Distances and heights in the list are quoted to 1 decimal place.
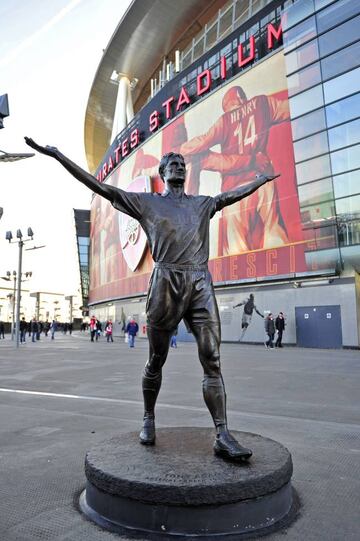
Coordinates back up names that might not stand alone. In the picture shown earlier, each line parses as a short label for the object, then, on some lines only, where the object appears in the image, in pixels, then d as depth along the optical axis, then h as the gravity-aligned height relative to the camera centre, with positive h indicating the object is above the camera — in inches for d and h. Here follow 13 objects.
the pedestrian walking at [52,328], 1226.4 +13.0
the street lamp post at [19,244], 915.4 +186.4
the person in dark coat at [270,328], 806.5 -5.8
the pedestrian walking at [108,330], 1118.9 +0.5
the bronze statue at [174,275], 126.1 +15.4
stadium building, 780.6 +343.9
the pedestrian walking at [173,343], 882.1 -29.9
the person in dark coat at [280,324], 809.5 +0.7
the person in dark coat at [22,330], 1113.6 +9.8
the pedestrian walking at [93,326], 1139.9 +13.3
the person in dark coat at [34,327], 1153.1 +16.9
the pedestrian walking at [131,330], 858.8 -0.2
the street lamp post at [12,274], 1299.7 +179.9
